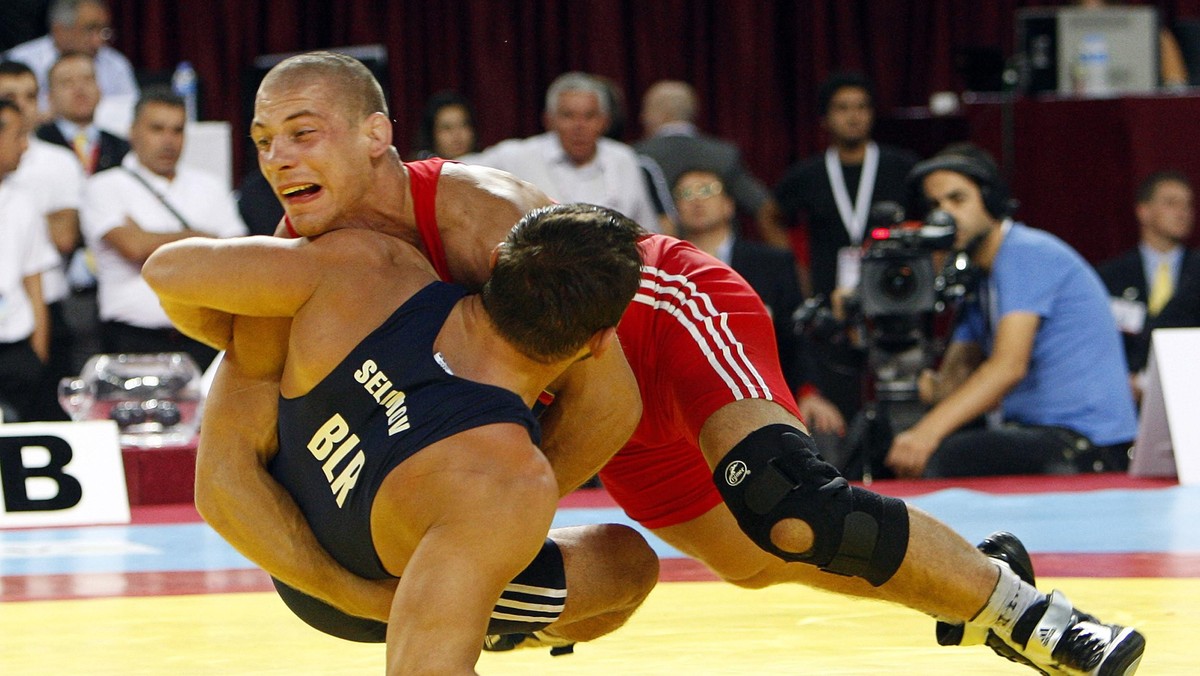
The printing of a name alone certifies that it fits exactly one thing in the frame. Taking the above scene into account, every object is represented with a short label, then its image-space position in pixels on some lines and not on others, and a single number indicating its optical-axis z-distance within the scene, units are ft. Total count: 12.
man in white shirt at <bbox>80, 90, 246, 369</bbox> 41.52
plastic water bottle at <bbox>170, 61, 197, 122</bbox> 49.75
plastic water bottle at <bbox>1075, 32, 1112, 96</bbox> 50.93
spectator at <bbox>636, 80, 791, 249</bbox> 46.78
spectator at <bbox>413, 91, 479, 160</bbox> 45.78
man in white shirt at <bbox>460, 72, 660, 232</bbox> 43.62
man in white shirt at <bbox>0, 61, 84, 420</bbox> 42.50
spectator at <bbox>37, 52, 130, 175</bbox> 44.73
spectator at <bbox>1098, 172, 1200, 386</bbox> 45.80
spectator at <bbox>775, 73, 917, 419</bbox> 47.50
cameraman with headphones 37.76
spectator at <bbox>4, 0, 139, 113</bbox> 47.93
